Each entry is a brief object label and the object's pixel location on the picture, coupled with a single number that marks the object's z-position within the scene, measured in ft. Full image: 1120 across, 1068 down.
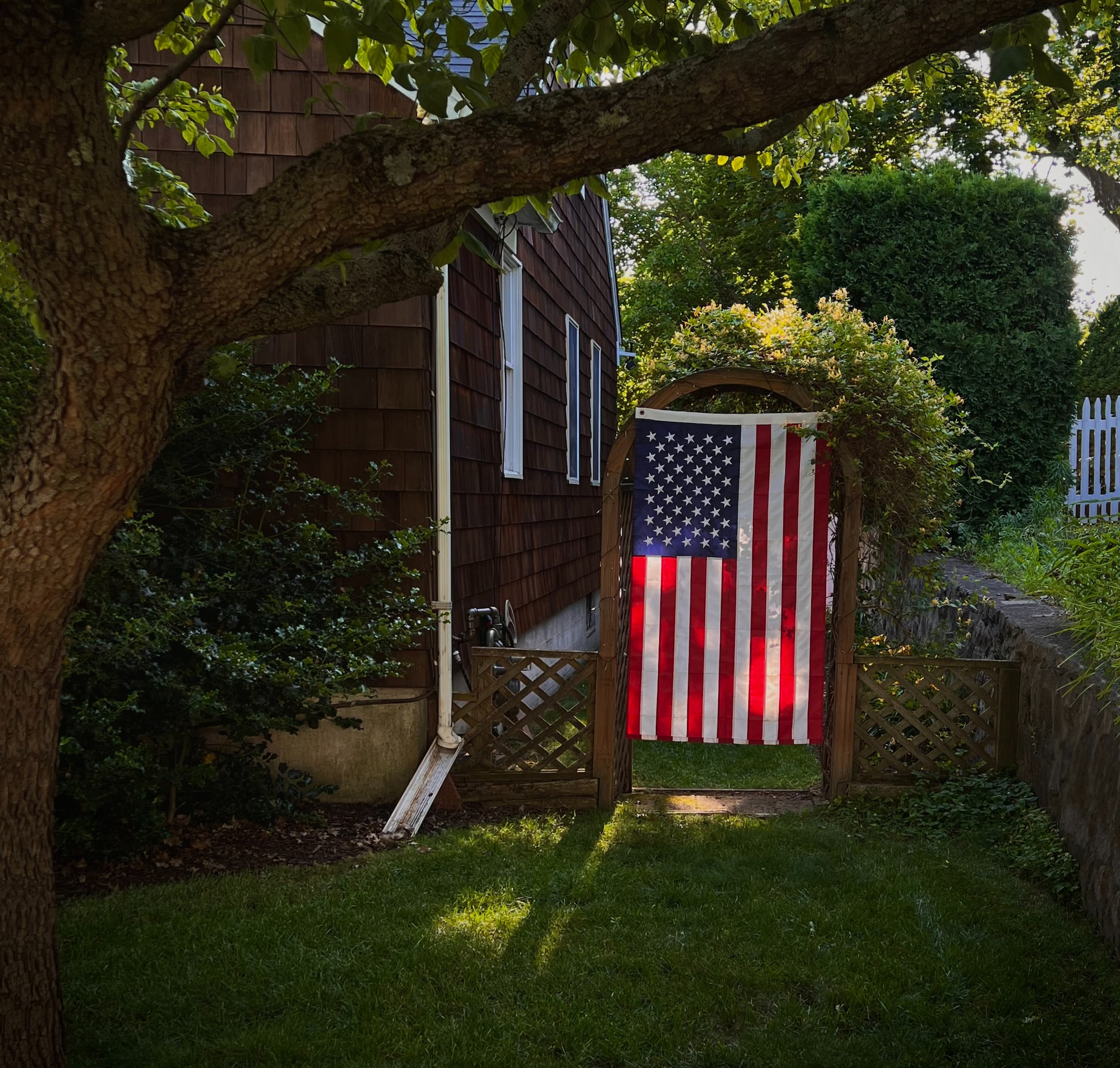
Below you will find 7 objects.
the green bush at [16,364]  14.34
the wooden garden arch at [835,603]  18.65
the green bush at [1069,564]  14.75
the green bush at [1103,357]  48.24
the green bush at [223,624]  14.80
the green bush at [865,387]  18.56
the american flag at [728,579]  18.86
